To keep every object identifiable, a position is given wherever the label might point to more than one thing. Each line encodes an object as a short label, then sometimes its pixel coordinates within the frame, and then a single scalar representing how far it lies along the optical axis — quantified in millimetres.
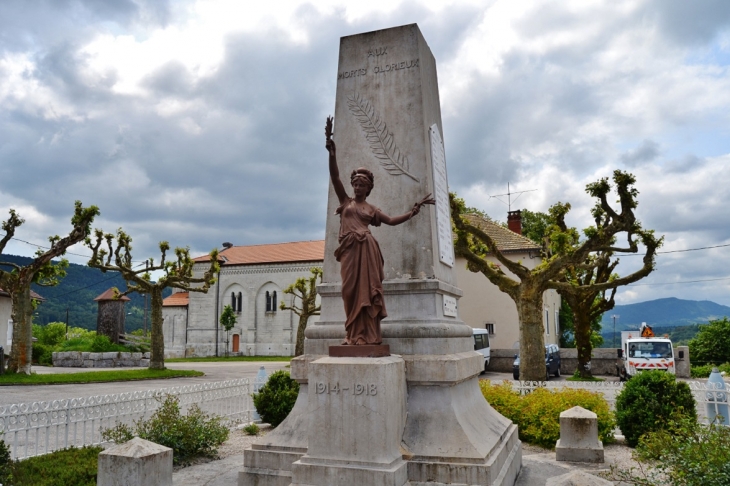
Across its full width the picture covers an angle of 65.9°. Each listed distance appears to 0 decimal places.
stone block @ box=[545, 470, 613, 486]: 3715
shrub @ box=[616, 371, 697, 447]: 9570
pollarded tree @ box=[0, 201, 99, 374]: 21750
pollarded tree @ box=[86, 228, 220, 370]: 24656
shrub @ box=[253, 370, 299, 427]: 11305
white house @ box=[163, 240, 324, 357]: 54000
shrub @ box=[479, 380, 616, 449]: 9508
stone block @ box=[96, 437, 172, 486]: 5145
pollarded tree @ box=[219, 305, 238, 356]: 52969
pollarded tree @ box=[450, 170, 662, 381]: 17266
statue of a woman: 5621
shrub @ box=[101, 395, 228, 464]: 8203
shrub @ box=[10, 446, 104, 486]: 6312
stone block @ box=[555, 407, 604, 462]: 8102
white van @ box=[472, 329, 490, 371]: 27075
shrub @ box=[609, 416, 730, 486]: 5320
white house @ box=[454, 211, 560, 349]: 33438
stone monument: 5172
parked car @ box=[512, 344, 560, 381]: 24875
